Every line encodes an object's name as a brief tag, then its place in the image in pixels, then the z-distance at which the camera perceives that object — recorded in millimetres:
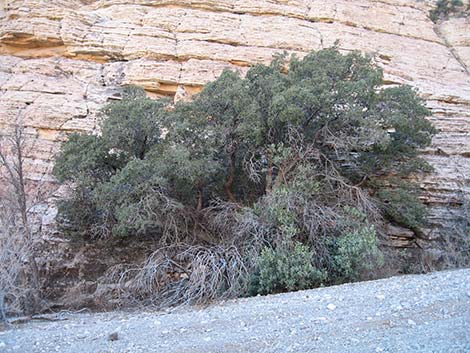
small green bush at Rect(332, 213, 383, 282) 8695
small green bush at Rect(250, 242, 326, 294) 8328
